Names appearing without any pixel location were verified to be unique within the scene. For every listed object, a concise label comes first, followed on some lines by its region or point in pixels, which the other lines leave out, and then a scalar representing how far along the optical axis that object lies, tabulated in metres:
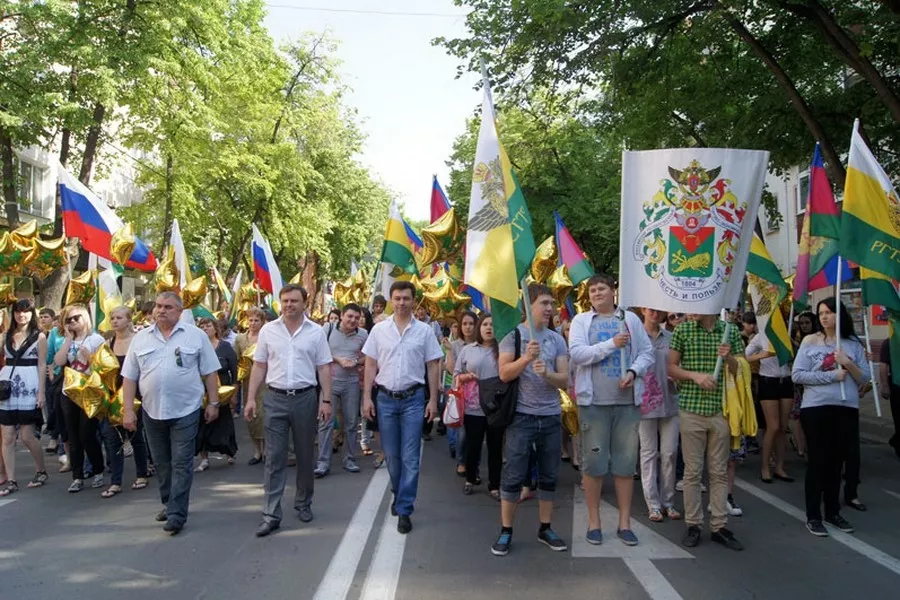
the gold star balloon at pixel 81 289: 9.84
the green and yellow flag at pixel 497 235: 5.07
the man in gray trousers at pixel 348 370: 8.43
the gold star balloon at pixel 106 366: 7.16
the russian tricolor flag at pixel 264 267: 14.74
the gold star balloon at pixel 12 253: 10.43
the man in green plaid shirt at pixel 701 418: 5.41
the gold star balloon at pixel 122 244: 10.54
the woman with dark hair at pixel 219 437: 7.98
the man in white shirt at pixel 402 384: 5.93
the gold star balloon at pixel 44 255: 10.68
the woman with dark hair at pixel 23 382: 7.28
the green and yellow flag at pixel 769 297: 7.44
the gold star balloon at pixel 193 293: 10.23
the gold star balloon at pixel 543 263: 11.10
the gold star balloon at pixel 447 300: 11.56
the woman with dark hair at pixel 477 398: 6.63
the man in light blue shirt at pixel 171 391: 5.85
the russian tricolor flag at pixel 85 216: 10.16
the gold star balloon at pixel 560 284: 10.96
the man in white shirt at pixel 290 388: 5.95
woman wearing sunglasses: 7.36
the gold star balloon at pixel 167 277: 10.01
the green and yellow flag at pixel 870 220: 6.16
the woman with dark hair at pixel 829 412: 5.80
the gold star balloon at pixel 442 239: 10.61
